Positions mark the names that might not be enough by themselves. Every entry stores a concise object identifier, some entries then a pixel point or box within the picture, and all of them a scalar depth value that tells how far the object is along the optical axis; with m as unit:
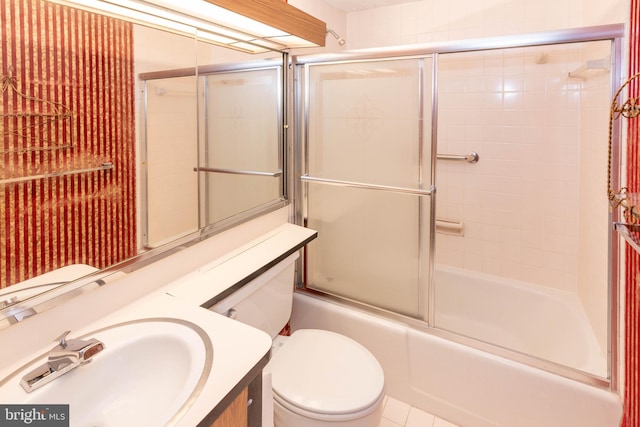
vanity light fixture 1.14
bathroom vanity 0.79
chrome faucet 0.78
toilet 1.26
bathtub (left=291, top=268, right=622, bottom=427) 1.48
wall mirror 0.88
